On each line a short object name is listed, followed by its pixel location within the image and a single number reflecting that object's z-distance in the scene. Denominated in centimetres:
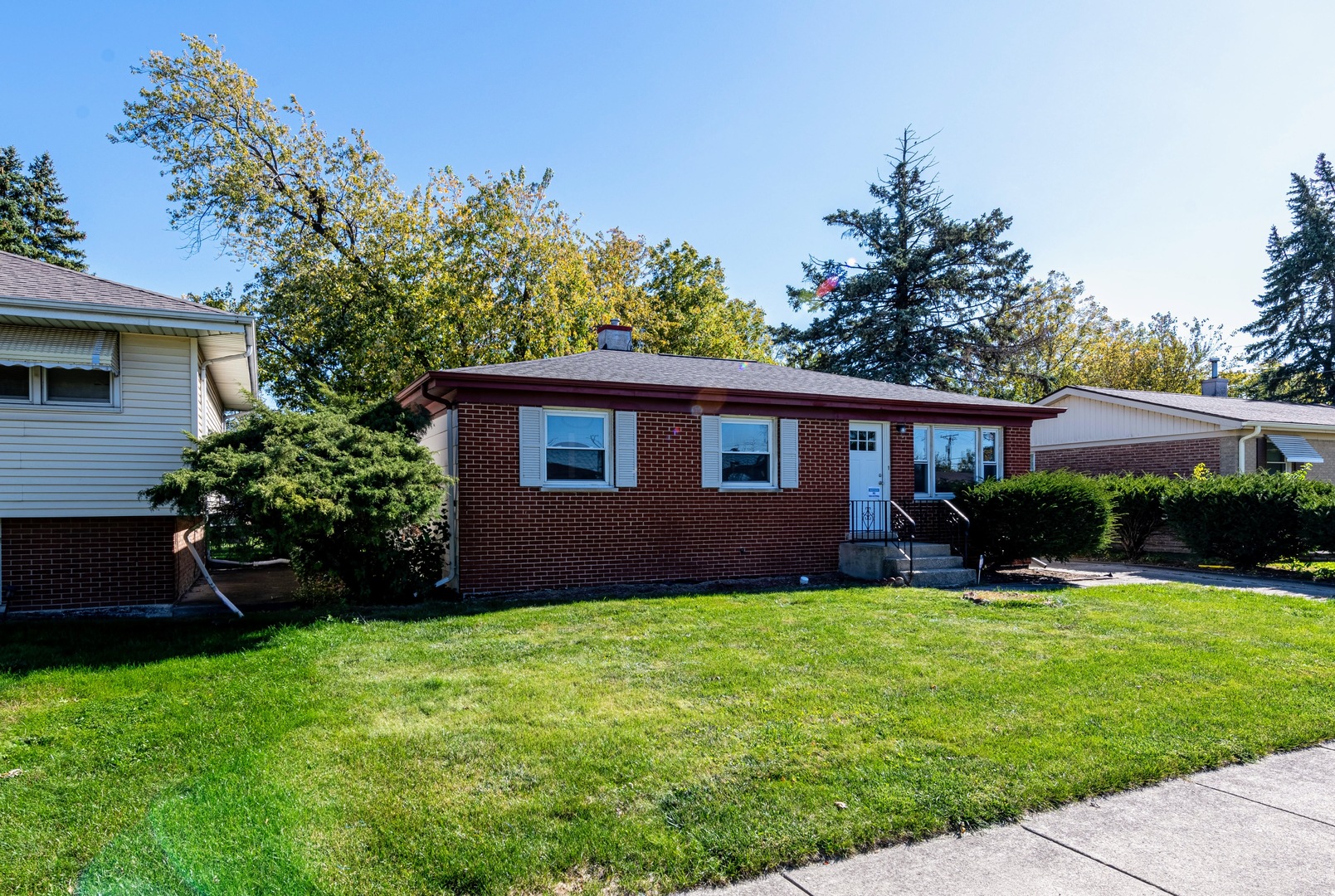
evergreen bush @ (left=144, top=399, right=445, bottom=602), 766
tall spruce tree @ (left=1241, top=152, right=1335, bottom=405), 3241
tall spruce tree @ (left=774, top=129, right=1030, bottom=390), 2959
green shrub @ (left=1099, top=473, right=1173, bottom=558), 1602
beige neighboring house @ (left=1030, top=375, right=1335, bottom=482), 1744
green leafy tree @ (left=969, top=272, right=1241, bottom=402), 3300
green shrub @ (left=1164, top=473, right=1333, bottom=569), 1328
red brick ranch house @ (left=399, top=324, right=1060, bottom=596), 1031
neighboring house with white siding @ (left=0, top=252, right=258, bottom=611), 834
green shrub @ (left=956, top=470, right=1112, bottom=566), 1205
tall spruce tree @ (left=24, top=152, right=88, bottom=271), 2992
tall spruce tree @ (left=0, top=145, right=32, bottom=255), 2603
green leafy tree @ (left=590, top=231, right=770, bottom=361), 2652
